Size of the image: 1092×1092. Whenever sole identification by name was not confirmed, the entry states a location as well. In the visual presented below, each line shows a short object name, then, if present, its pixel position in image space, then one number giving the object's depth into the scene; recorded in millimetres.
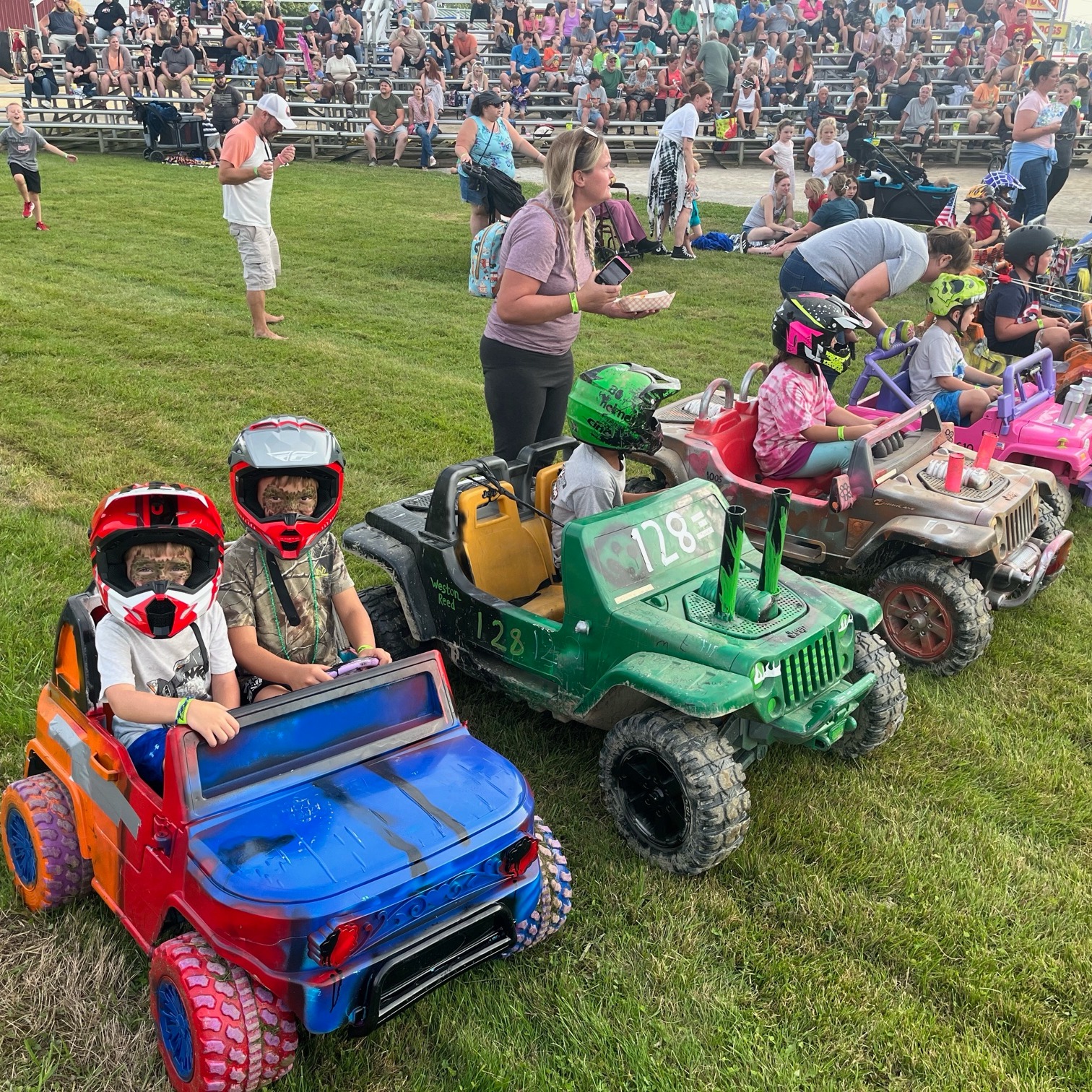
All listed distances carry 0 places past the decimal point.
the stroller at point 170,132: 19188
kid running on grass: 12859
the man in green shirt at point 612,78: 23141
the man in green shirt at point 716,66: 21766
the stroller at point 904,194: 14273
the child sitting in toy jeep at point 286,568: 3357
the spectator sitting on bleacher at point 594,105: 21172
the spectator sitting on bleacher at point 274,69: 20984
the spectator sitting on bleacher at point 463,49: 23734
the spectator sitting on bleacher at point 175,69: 21375
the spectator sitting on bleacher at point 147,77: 21594
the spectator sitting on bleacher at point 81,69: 21438
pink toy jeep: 6098
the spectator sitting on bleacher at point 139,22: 24059
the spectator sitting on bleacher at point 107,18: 23859
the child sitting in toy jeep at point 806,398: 5230
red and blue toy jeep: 2531
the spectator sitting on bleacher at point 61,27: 23875
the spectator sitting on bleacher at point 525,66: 24231
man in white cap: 8211
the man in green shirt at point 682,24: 25656
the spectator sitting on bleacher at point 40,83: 21125
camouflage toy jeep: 4895
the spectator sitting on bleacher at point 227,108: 18578
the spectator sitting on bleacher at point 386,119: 20438
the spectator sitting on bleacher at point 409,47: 23394
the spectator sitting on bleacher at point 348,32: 24734
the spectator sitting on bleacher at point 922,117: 21750
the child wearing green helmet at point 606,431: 4090
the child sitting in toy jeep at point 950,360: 6340
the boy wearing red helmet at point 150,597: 2969
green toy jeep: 3506
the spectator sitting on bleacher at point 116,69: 21391
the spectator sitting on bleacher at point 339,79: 22281
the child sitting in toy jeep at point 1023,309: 7645
